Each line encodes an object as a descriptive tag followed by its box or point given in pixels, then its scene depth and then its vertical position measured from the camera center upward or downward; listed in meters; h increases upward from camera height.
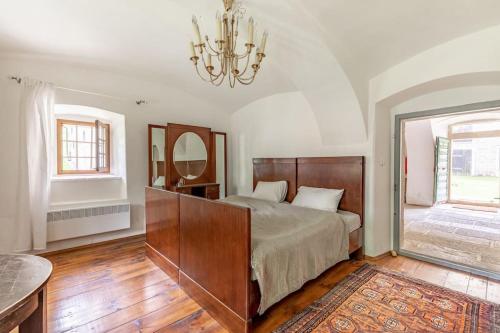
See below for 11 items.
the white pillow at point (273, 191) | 3.50 -0.45
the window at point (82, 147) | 3.35 +0.23
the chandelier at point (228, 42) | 1.59 +0.87
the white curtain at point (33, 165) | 2.76 -0.03
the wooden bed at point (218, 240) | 1.60 -0.68
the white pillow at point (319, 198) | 2.84 -0.46
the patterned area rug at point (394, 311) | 1.67 -1.18
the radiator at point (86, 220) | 2.97 -0.79
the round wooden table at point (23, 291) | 0.85 -0.51
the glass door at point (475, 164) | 6.11 -0.06
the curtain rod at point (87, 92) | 2.74 +0.96
